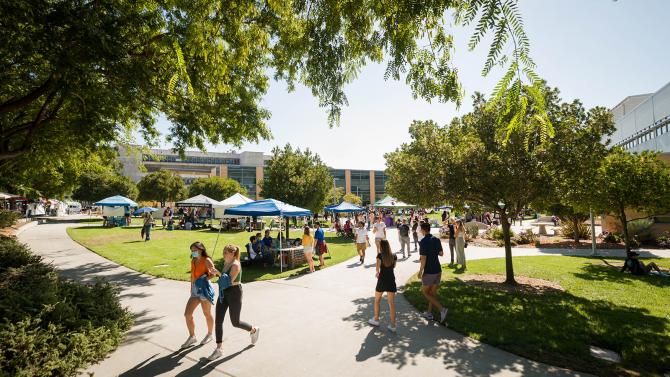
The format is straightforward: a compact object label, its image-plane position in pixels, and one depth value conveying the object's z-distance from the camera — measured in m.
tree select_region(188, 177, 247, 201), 56.84
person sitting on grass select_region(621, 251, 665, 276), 11.60
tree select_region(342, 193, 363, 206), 66.81
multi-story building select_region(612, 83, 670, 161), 22.69
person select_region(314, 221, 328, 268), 12.93
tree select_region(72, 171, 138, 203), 47.06
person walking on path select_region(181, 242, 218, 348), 5.59
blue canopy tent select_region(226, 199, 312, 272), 13.03
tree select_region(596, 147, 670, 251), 14.80
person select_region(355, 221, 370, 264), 13.68
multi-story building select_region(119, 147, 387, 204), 85.46
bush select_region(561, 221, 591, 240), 22.23
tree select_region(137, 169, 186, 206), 54.50
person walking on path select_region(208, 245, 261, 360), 5.41
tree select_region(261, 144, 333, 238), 23.45
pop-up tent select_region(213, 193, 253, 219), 24.12
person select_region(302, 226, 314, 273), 12.20
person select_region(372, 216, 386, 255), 14.20
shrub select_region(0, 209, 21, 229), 22.36
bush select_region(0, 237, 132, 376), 4.14
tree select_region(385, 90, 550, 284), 9.28
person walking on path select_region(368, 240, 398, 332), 6.38
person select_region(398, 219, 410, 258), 15.67
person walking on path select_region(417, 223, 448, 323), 6.95
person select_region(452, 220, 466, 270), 12.70
